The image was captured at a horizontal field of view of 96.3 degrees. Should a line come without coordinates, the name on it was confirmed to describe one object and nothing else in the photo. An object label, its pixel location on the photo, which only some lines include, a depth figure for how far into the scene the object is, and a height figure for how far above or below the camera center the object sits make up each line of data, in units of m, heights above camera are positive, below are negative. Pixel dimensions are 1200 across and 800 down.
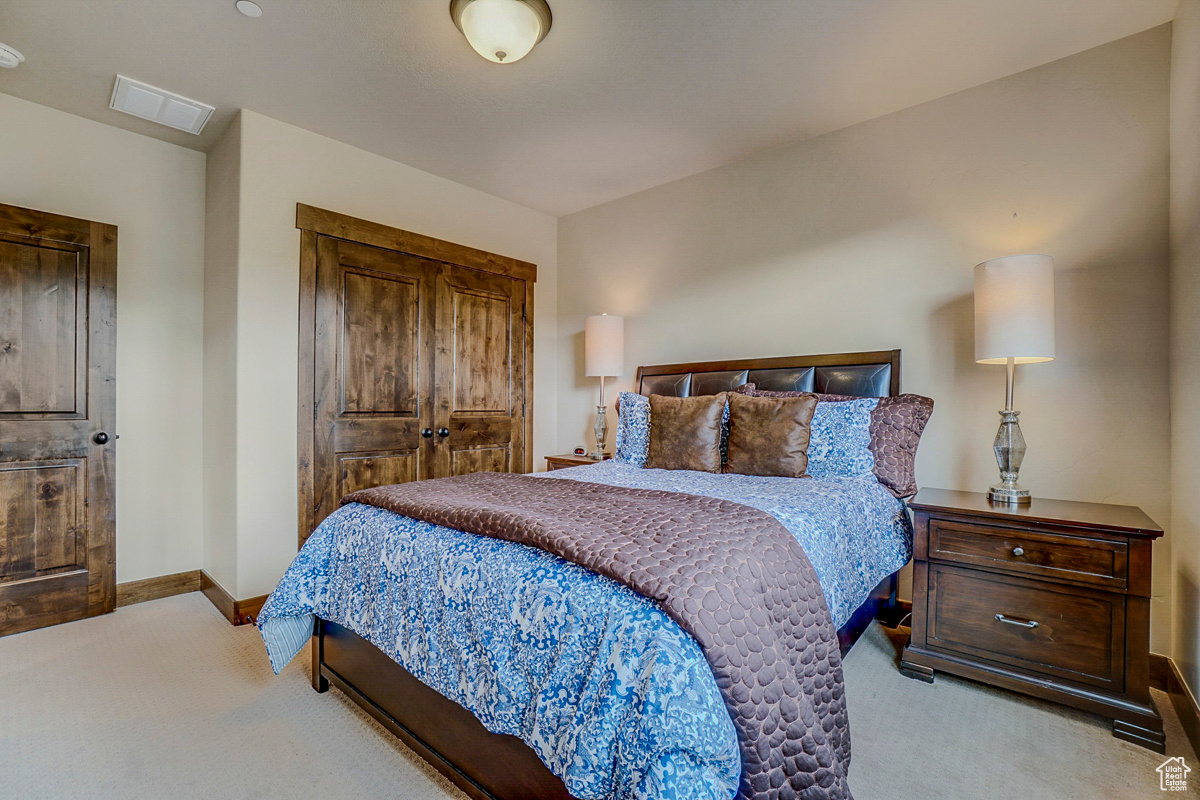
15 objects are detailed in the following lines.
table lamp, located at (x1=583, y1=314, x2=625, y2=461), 3.80 +0.35
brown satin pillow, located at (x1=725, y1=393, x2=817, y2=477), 2.45 -0.18
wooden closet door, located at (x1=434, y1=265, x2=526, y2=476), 3.73 +0.18
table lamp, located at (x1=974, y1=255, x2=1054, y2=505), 2.12 +0.31
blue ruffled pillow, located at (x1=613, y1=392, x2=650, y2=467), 3.02 -0.18
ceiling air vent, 2.61 +1.48
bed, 1.02 -0.61
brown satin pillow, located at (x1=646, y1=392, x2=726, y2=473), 2.69 -0.19
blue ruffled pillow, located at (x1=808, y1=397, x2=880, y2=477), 2.41 -0.19
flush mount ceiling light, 1.99 +1.41
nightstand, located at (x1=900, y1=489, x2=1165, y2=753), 1.78 -0.73
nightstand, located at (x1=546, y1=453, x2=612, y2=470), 3.64 -0.43
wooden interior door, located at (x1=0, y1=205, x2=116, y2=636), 2.65 -0.12
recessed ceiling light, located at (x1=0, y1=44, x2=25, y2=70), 2.33 +1.49
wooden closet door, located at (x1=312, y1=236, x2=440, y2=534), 3.11 +0.17
